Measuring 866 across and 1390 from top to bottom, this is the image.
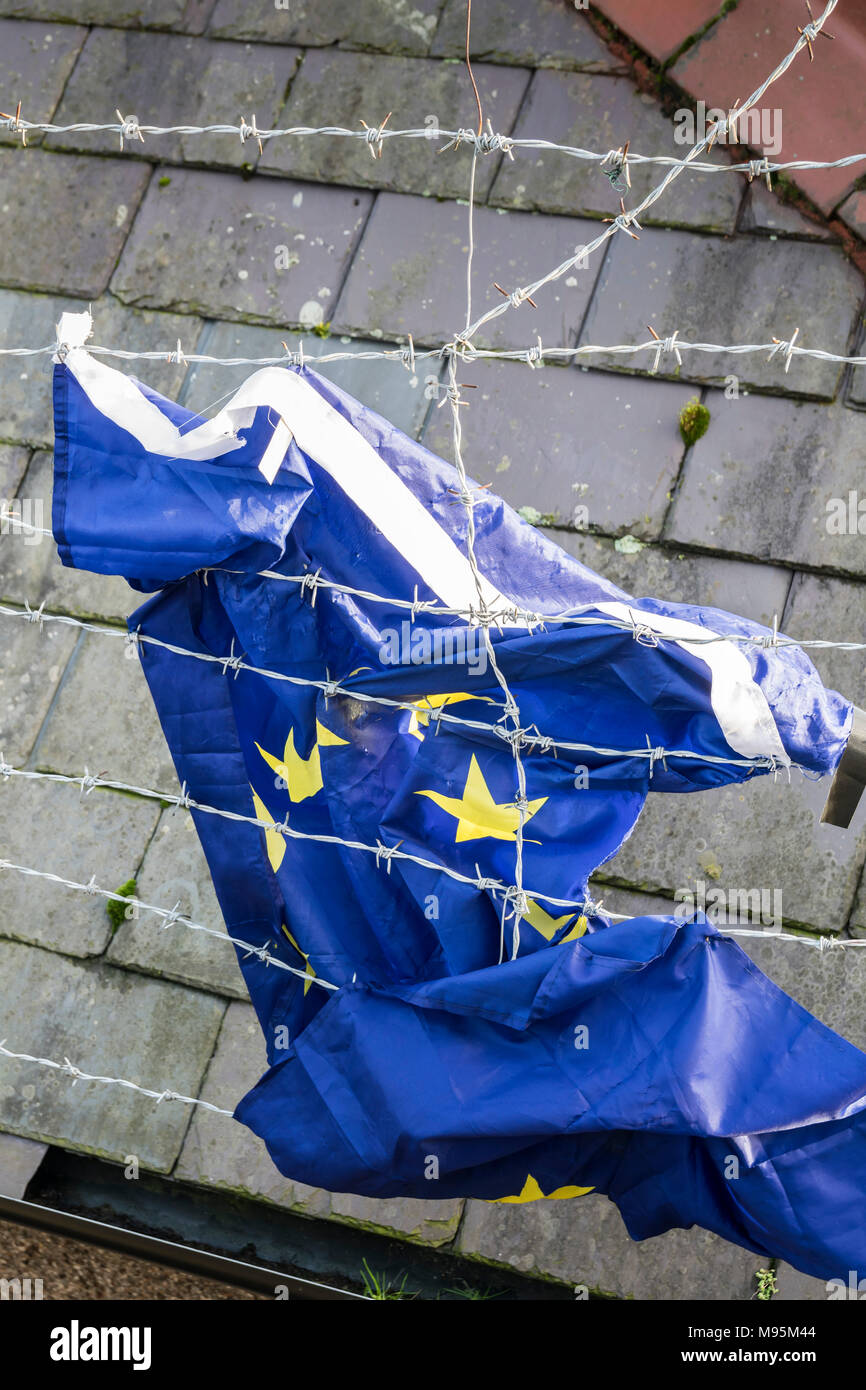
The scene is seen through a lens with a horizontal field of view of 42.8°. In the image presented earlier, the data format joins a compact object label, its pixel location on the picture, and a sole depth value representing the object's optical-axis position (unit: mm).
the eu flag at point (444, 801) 1589
